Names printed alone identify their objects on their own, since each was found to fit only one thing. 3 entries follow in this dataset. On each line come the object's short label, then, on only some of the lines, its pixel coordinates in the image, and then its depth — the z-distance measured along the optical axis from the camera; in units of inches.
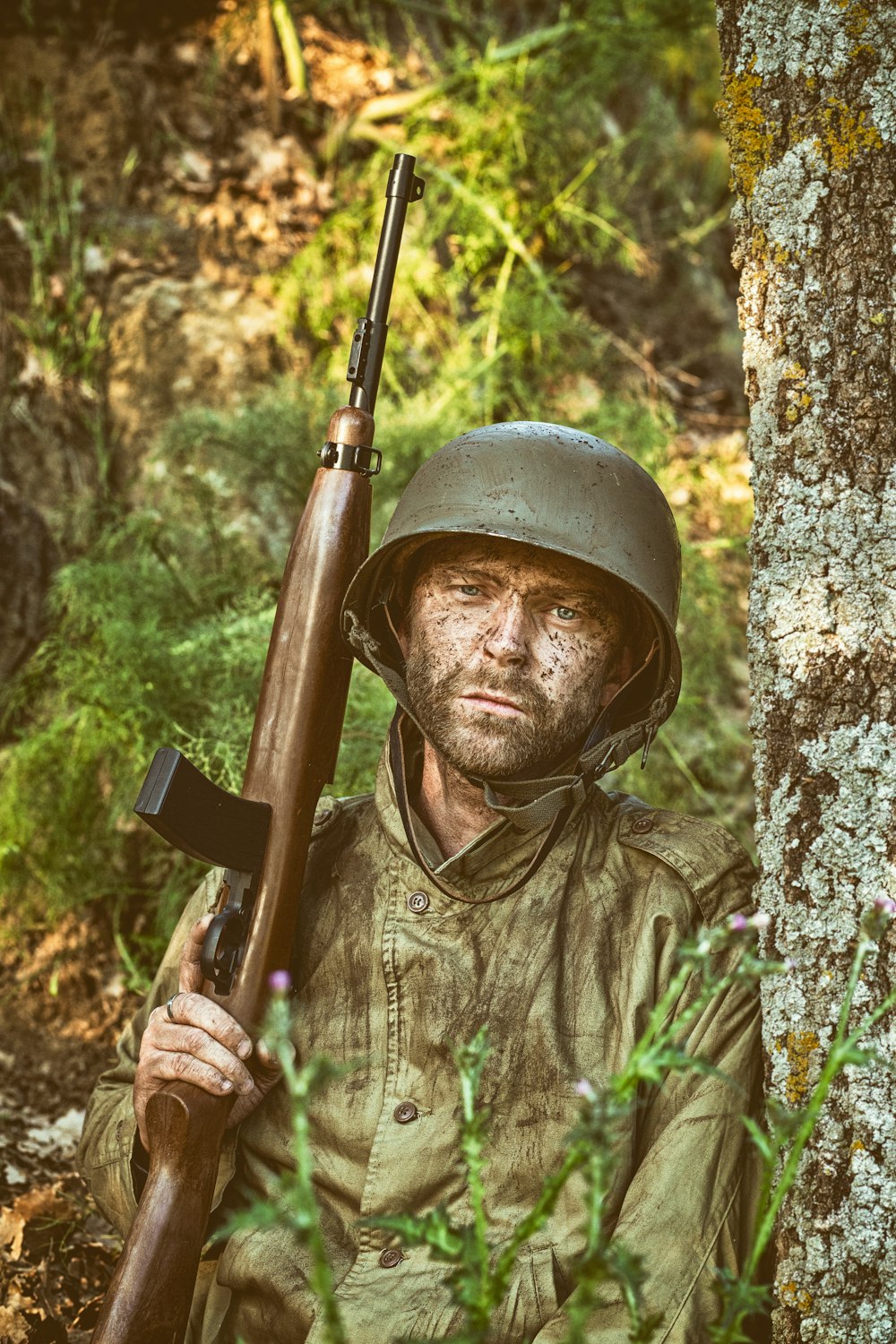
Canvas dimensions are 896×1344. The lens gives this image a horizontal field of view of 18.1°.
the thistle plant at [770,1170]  53.9
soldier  64.4
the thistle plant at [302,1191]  43.9
